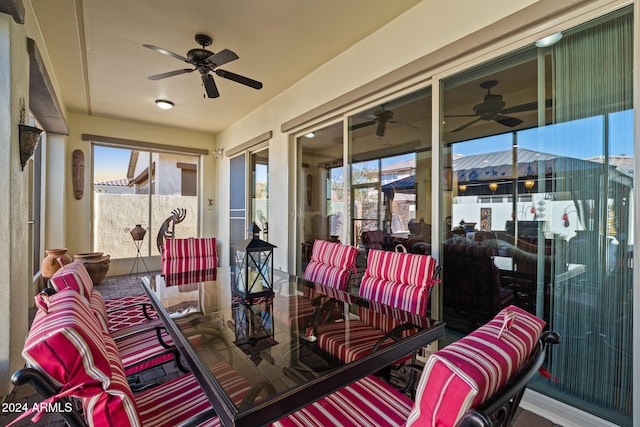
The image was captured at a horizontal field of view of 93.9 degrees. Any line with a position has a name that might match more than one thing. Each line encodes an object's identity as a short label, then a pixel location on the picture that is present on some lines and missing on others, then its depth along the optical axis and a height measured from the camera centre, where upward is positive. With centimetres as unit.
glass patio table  99 -60
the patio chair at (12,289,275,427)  73 -41
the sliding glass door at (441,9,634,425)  164 +11
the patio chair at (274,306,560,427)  58 -35
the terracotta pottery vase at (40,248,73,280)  428 -75
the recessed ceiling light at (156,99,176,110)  461 +168
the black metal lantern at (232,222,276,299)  197 -38
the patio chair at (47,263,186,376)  146 -79
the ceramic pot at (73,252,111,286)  479 -86
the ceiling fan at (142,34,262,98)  281 +144
